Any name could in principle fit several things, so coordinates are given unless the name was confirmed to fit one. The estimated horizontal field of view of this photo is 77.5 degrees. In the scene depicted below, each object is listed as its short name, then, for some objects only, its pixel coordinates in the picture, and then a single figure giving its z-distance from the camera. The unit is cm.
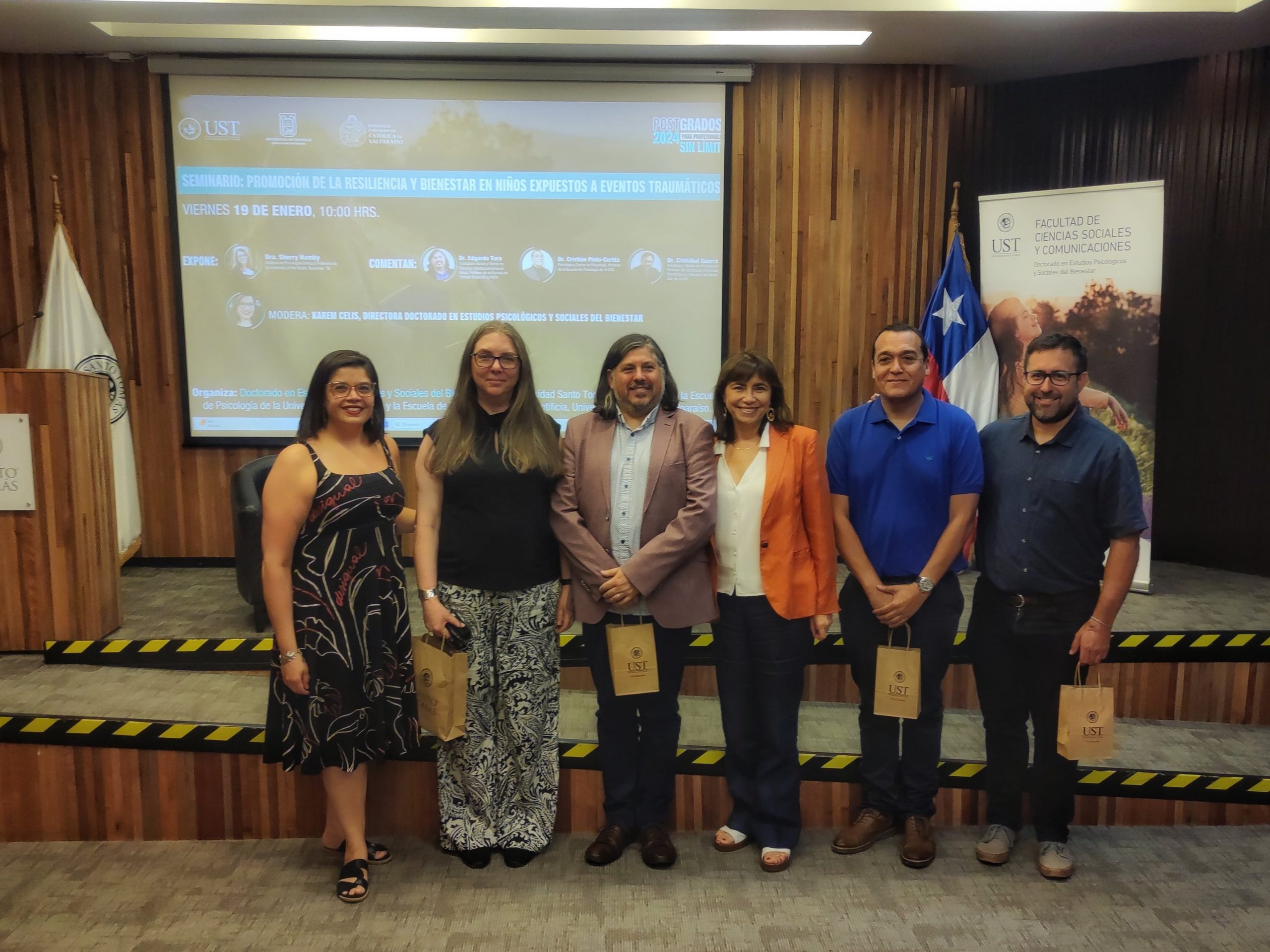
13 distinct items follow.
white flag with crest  409
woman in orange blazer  210
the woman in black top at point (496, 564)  207
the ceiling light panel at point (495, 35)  384
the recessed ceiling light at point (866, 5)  355
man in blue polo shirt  212
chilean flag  412
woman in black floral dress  196
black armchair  323
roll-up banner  372
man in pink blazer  206
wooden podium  285
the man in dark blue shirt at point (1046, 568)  206
